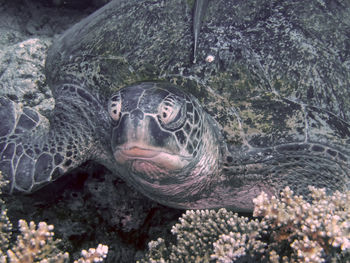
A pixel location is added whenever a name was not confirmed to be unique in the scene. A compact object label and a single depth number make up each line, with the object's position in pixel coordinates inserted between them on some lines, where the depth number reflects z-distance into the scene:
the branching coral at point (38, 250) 0.36
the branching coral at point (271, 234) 0.33
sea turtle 0.47
